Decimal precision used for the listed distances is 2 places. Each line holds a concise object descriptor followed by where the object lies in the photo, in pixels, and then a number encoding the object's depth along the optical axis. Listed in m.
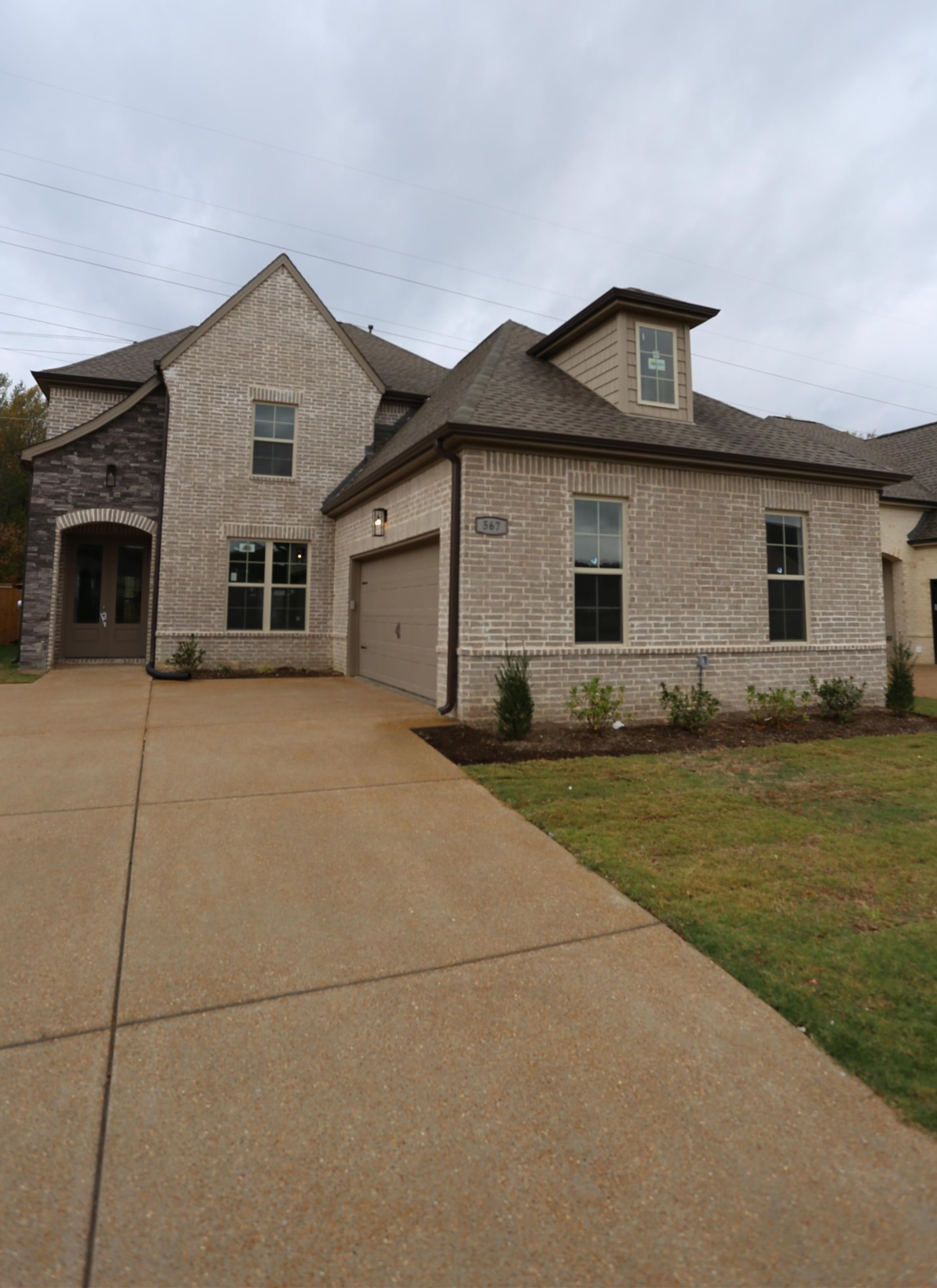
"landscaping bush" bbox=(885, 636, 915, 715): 9.09
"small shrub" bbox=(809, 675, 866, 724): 8.61
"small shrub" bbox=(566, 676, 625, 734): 7.47
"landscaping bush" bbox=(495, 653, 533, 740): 6.94
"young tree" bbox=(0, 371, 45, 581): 24.22
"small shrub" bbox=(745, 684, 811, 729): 8.29
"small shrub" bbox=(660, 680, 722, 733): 7.83
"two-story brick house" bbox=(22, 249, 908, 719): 7.91
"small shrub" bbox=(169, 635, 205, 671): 12.22
